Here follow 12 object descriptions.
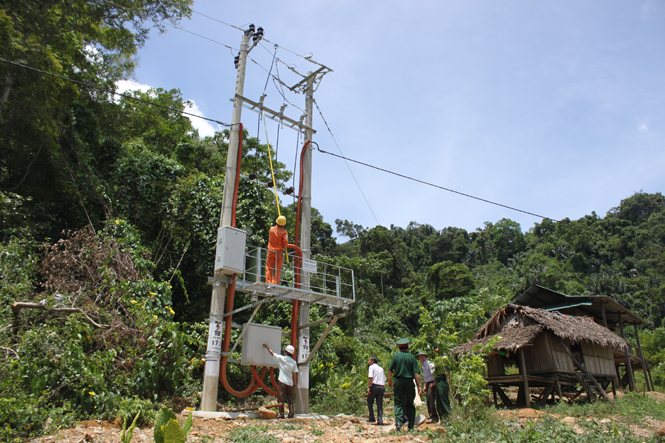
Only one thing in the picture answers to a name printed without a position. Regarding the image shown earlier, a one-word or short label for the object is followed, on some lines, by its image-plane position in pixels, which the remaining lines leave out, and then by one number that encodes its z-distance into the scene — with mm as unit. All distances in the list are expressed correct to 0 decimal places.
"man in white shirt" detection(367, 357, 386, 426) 8969
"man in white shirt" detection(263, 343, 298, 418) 9195
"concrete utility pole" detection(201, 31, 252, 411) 8898
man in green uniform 7867
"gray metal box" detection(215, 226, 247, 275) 9250
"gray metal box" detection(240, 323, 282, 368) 9570
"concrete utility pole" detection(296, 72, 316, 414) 10273
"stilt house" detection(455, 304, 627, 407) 13633
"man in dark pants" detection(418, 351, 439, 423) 9134
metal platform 9375
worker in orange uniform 9656
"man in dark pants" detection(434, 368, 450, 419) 8852
